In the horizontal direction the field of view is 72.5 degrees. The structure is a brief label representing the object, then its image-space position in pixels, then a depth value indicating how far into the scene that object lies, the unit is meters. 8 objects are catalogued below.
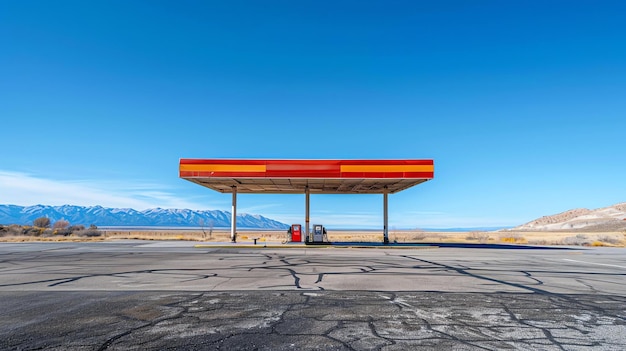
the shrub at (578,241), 40.34
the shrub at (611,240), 43.29
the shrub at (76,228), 56.62
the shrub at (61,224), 63.99
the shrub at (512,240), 47.61
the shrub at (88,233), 52.22
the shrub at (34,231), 51.16
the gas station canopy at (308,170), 26.73
